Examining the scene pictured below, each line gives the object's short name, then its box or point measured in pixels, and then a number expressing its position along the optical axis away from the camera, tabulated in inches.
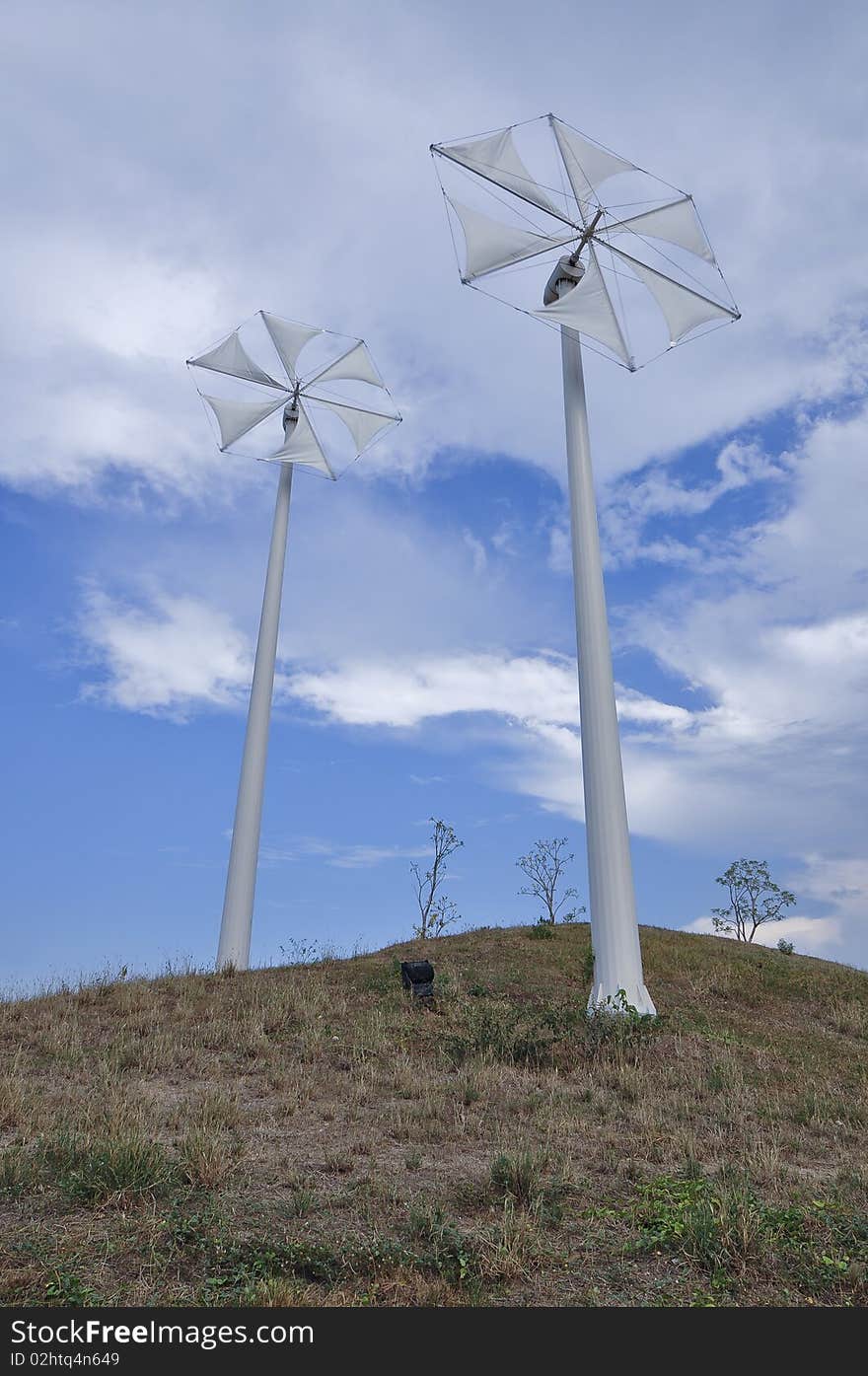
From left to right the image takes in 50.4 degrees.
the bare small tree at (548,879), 1076.2
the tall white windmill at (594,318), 505.7
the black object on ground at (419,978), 517.0
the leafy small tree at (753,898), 1279.5
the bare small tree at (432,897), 952.3
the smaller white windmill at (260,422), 701.3
